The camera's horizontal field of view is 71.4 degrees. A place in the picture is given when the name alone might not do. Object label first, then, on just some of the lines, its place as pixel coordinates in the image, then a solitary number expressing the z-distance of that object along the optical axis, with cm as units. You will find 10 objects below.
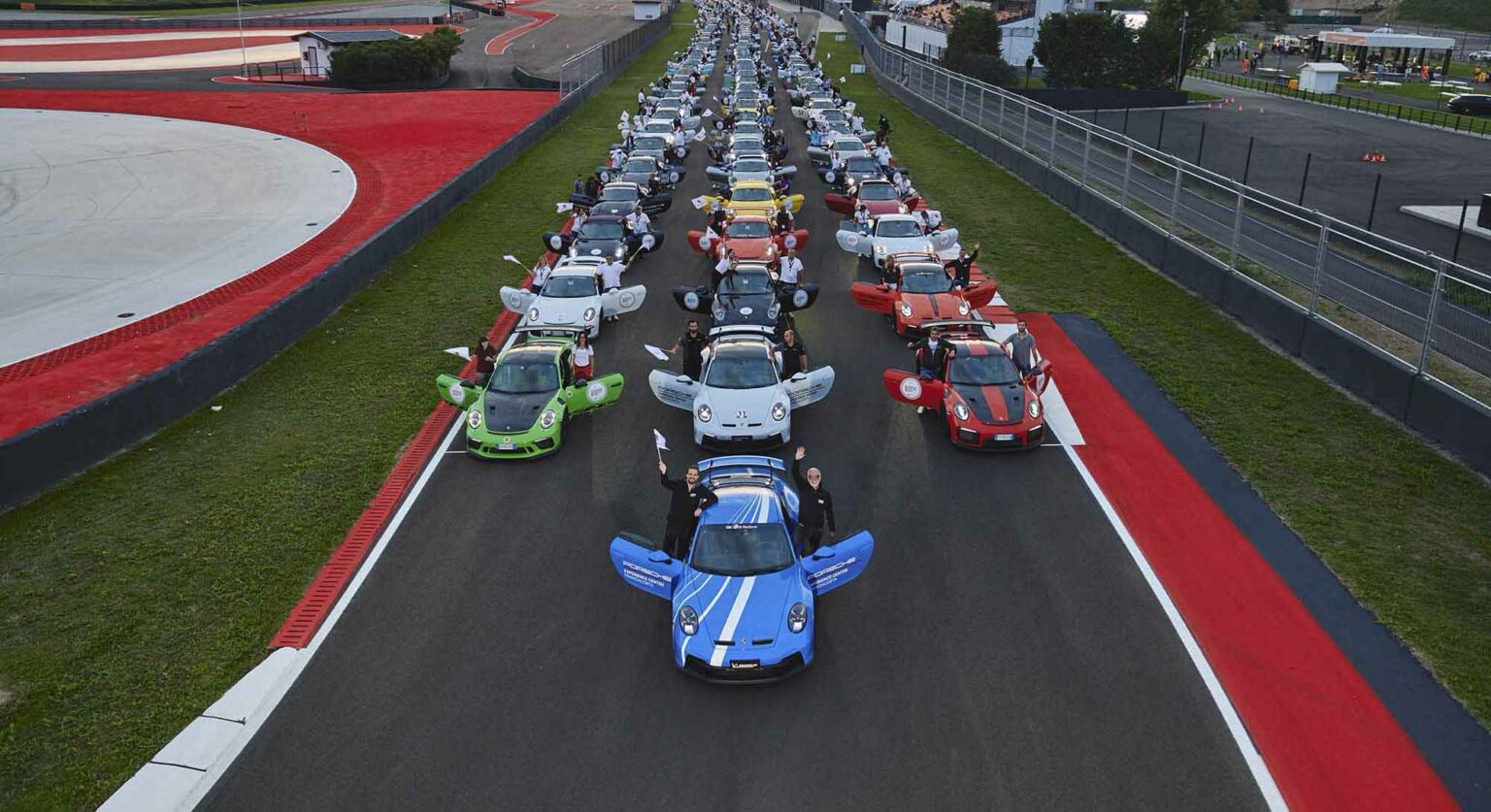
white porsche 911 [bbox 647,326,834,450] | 1605
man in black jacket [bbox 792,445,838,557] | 1232
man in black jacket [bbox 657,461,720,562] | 1200
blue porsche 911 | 1062
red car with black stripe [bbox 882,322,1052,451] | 1619
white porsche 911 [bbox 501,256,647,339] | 2111
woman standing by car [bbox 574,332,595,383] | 1781
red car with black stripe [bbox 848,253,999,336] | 2097
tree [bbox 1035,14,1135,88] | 6338
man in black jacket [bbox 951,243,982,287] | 2288
